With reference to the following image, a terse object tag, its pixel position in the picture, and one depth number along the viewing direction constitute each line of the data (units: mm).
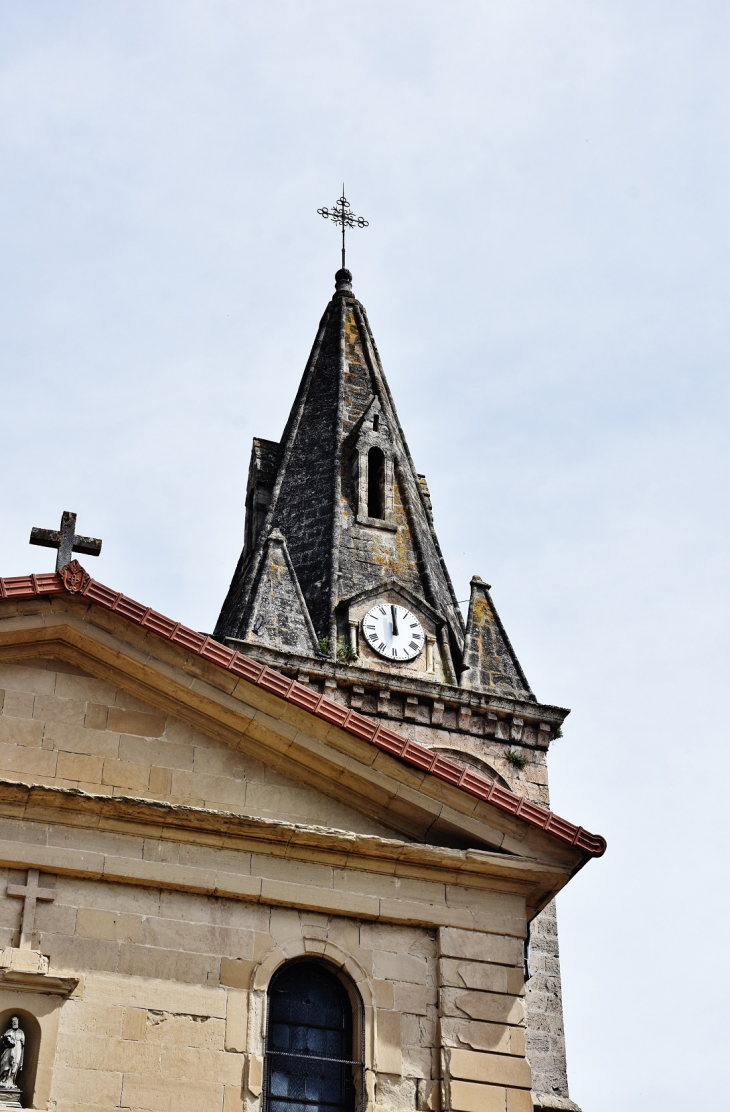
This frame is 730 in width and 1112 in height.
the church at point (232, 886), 12008
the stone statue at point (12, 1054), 11492
